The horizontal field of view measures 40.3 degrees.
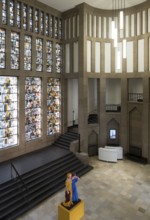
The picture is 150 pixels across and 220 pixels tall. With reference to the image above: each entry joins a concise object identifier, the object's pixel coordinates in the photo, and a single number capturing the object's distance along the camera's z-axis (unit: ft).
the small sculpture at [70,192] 20.94
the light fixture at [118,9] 37.74
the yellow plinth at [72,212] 20.20
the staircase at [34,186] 23.07
